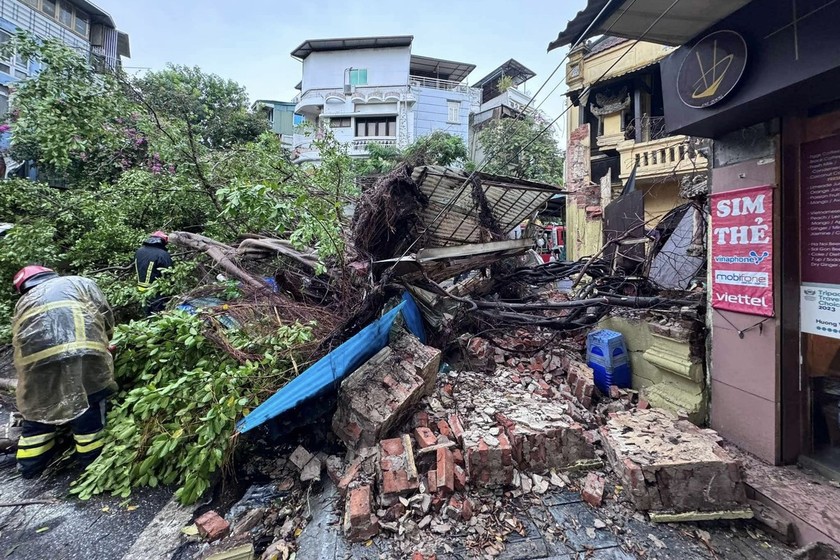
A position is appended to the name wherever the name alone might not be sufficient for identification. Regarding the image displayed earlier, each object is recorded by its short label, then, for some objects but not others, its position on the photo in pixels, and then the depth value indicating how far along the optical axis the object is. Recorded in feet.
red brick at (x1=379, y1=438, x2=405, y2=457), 8.39
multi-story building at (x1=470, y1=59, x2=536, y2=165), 73.92
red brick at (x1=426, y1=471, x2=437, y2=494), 7.70
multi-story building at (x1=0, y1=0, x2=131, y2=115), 42.55
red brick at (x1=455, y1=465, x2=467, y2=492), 7.86
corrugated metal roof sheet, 13.07
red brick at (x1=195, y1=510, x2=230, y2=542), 7.48
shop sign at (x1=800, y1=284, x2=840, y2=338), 7.86
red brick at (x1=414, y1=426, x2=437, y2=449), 8.71
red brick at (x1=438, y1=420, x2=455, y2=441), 9.07
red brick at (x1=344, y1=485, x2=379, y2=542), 7.02
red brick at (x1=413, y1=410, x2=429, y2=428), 9.61
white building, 69.21
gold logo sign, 8.04
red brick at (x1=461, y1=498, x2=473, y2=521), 7.36
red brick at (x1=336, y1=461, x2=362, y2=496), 8.01
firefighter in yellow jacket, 9.77
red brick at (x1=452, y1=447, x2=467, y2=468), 8.30
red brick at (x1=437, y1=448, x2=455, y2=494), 7.68
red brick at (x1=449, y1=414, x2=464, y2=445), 8.79
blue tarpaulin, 8.70
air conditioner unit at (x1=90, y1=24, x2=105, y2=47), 57.36
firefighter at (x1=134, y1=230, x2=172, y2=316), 16.38
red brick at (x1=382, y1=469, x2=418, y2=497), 7.55
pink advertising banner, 8.46
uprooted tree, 9.23
